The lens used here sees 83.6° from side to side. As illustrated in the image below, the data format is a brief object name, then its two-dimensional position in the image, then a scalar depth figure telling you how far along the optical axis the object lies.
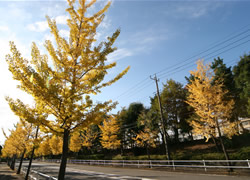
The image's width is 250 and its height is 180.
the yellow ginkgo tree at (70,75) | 4.09
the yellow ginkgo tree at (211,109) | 12.29
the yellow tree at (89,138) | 35.16
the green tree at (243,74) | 17.23
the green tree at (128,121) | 33.26
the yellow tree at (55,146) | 41.13
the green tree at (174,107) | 29.94
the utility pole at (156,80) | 17.99
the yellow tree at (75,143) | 34.03
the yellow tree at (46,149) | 45.63
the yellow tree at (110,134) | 27.18
